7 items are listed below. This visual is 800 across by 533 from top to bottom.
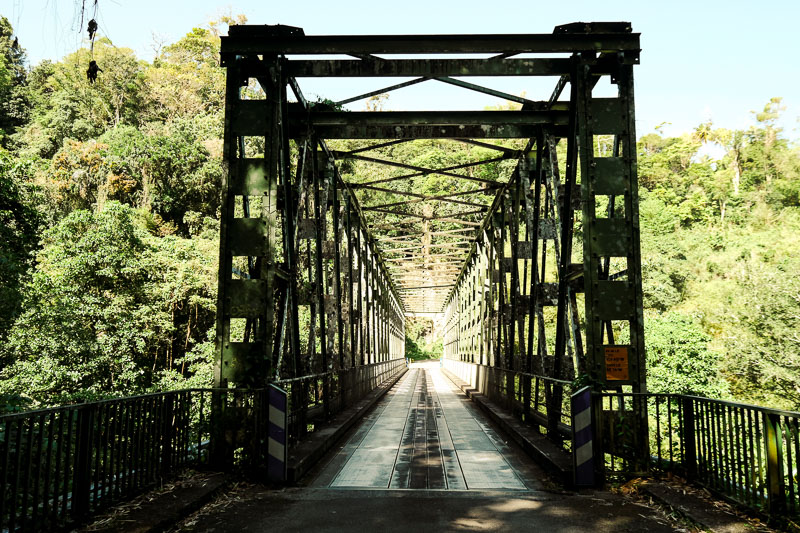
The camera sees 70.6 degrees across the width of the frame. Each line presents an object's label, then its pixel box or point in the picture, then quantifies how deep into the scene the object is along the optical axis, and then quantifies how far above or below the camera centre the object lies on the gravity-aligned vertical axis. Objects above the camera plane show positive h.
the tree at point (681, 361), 24.62 -1.37
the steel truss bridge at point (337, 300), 4.37 +0.49
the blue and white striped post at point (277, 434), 5.68 -1.08
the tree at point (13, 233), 13.91 +2.52
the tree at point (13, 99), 40.69 +17.19
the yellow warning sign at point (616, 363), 6.12 -0.36
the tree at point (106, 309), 18.83 +0.70
